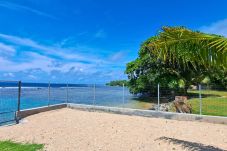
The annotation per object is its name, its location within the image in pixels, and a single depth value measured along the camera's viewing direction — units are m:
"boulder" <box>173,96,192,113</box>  7.12
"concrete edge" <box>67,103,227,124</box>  5.89
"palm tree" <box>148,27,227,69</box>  2.76
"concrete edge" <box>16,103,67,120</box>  6.47
